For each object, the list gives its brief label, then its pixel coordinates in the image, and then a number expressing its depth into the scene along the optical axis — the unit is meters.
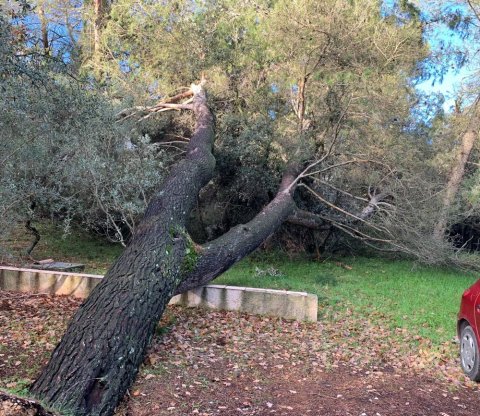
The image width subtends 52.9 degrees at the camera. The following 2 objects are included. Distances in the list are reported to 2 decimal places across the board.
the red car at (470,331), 5.75
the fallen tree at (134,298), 4.42
